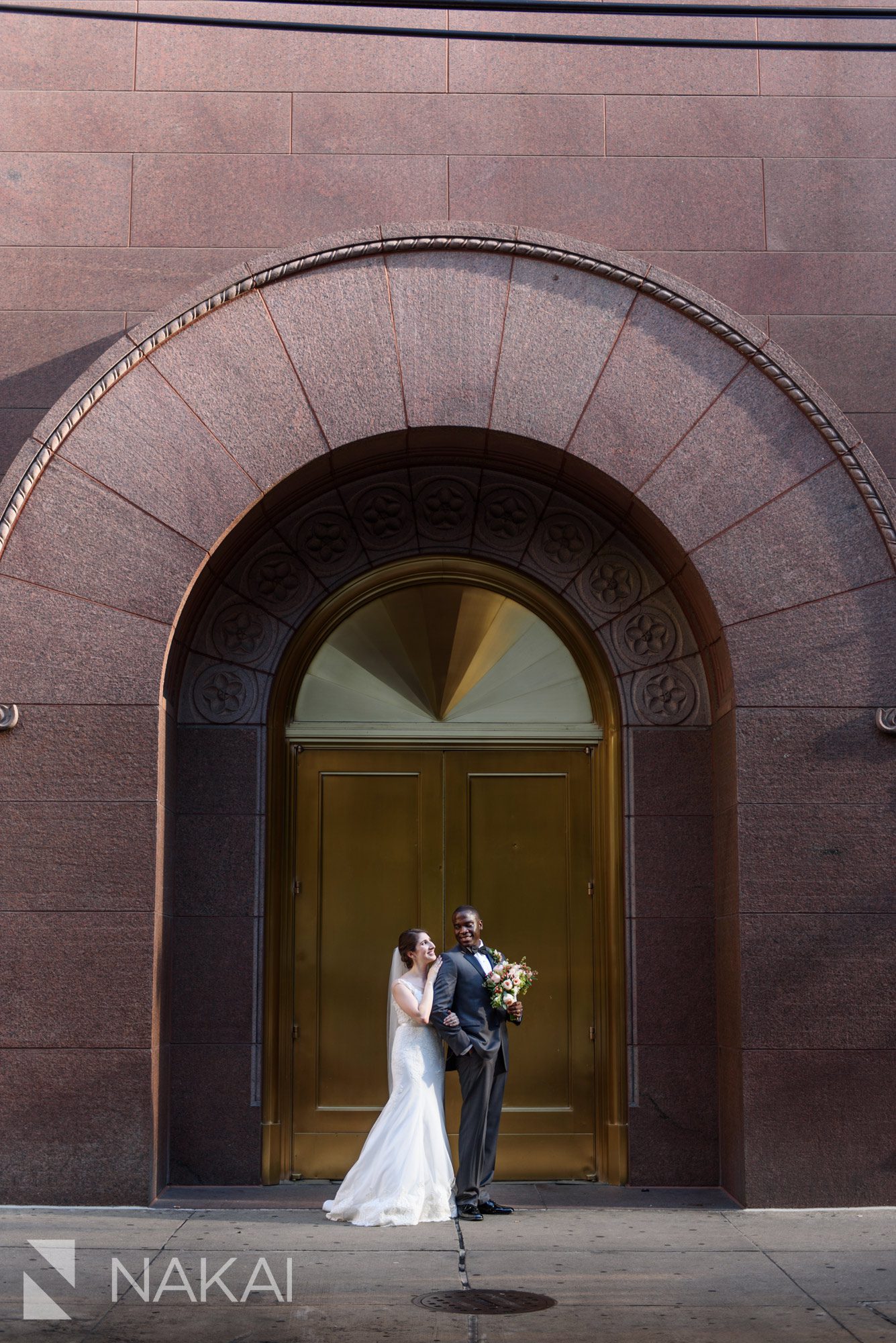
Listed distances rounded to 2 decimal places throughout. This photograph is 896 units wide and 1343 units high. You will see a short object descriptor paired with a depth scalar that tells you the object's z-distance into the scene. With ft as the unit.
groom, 32.32
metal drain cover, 23.04
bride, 31.22
